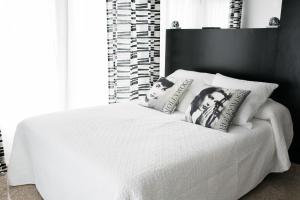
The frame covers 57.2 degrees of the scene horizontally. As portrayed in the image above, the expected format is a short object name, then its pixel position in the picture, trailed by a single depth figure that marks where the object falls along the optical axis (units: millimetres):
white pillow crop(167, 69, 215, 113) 2637
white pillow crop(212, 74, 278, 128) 2229
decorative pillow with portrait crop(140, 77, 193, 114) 2615
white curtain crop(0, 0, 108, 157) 2639
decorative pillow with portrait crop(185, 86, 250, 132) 2140
